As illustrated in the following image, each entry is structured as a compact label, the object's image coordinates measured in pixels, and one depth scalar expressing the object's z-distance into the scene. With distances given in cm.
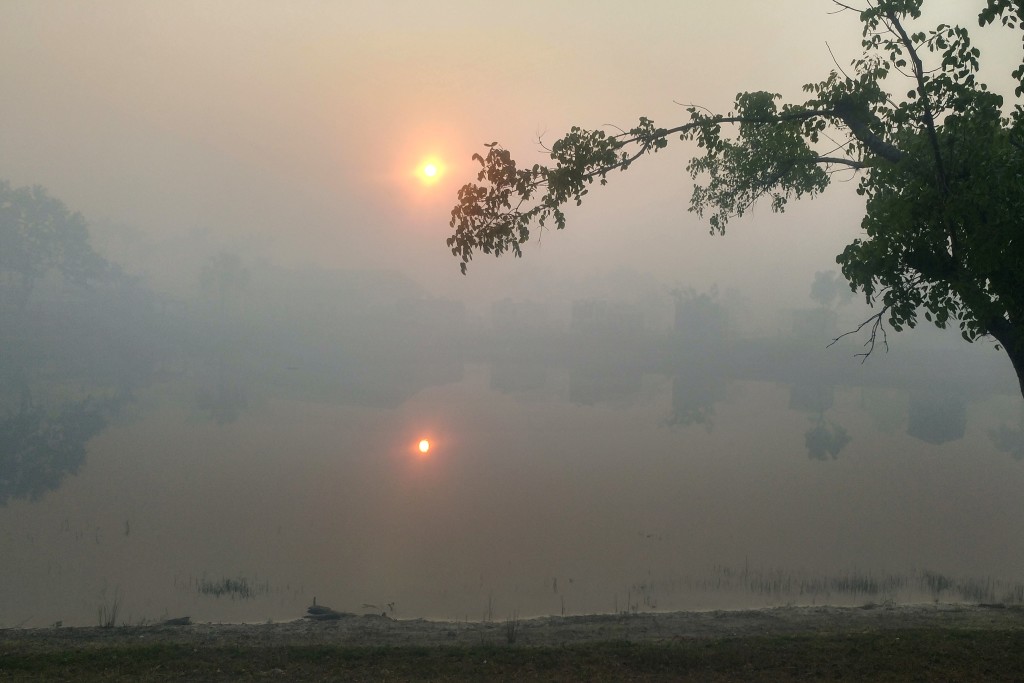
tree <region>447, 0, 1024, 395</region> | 830
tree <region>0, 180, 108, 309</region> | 7625
